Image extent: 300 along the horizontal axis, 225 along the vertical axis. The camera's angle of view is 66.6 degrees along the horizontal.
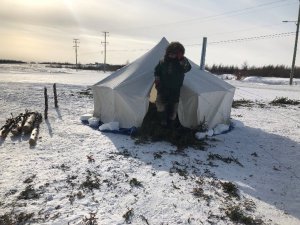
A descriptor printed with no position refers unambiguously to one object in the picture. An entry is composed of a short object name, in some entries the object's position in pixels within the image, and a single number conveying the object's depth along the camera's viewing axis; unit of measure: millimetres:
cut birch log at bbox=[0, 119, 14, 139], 4915
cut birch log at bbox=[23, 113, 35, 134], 5142
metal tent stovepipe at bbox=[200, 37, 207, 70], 6852
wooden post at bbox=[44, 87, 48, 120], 6319
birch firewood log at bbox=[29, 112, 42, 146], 4672
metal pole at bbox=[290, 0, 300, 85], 20380
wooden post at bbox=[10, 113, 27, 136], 5001
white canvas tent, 5388
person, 4987
